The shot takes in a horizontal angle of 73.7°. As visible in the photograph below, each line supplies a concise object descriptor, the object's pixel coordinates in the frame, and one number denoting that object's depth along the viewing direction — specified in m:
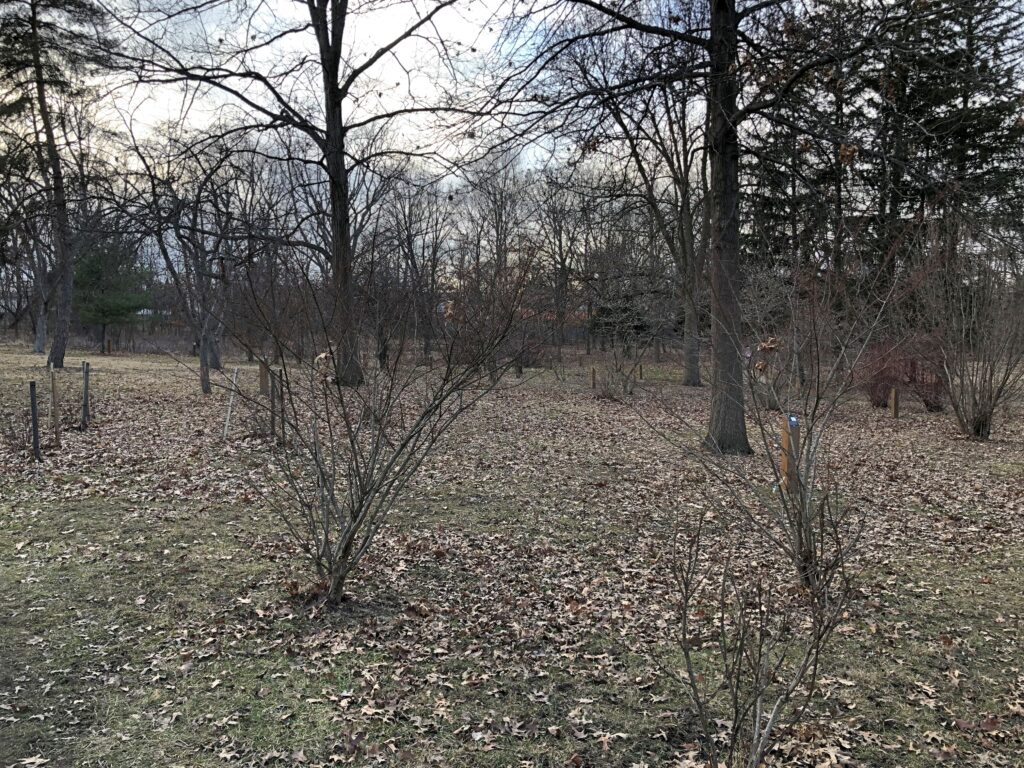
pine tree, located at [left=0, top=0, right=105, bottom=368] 11.60
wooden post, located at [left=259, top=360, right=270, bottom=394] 11.91
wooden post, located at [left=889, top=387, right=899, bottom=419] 15.09
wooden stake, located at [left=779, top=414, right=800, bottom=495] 4.29
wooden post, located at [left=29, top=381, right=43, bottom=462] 8.20
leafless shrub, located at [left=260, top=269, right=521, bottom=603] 4.05
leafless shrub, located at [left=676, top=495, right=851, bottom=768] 2.21
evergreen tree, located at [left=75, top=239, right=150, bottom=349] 30.30
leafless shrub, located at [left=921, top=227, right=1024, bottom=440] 10.98
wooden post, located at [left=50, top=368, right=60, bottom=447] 9.16
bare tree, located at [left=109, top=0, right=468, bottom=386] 11.00
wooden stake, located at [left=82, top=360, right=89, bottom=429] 10.27
